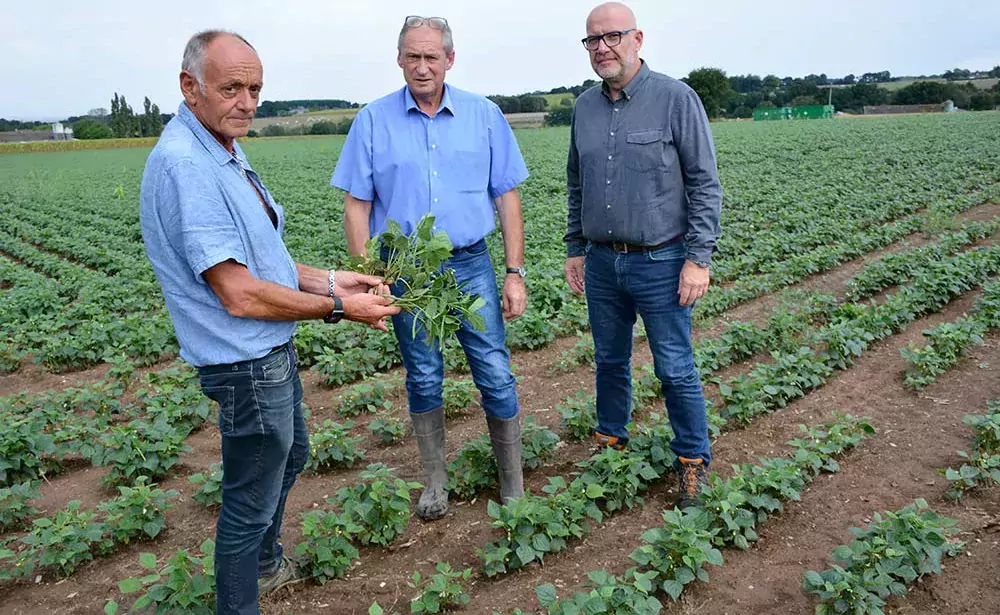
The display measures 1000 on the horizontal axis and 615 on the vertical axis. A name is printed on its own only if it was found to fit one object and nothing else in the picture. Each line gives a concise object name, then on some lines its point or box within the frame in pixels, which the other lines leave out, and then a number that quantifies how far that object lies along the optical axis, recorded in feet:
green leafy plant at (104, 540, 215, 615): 9.40
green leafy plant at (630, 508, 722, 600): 9.95
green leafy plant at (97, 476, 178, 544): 12.17
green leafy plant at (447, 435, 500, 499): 13.30
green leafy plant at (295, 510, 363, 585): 10.84
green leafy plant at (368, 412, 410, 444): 15.70
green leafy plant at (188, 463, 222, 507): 12.89
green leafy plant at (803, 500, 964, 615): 9.52
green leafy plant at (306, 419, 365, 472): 14.56
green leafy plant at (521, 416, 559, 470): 14.07
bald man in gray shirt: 11.70
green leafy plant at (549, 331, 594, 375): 19.95
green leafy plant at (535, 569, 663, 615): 8.93
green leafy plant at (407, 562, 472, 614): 9.80
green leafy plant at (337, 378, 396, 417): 17.85
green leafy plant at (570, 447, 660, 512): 12.45
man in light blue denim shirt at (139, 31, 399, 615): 7.76
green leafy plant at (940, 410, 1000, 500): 12.61
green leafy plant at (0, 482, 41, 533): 12.95
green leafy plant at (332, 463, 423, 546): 11.47
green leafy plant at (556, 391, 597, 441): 15.29
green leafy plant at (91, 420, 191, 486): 14.29
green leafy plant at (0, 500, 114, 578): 11.21
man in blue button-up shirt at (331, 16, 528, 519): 11.61
